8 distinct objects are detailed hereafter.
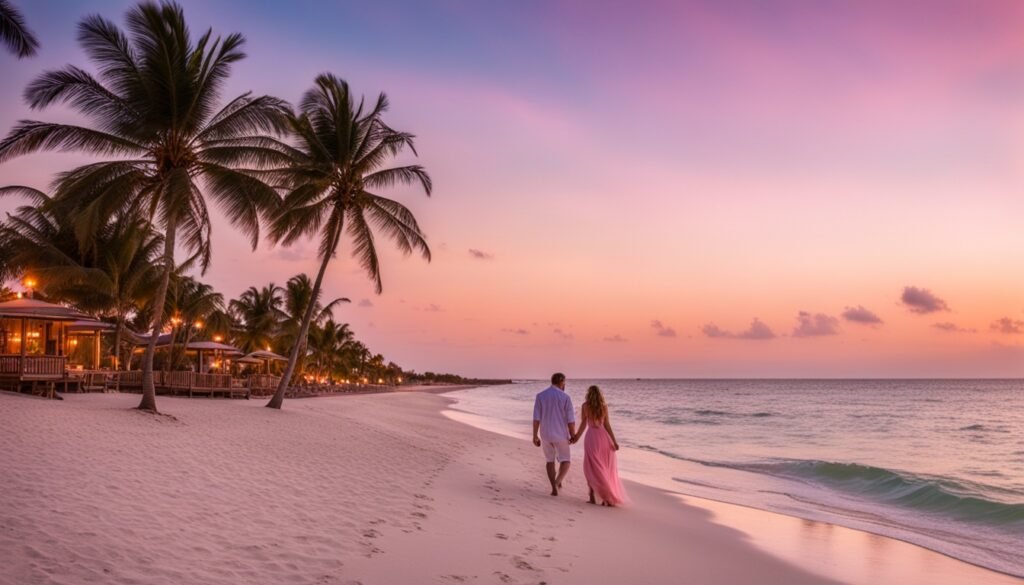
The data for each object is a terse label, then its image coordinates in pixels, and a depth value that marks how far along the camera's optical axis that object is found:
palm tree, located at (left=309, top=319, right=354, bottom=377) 52.03
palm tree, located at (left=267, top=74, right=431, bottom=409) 19.14
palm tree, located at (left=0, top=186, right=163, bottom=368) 25.19
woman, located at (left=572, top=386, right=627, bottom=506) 8.89
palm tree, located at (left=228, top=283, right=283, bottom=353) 45.59
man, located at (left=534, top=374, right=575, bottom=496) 8.99
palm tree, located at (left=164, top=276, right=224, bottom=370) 34.97
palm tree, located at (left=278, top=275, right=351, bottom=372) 43.53
